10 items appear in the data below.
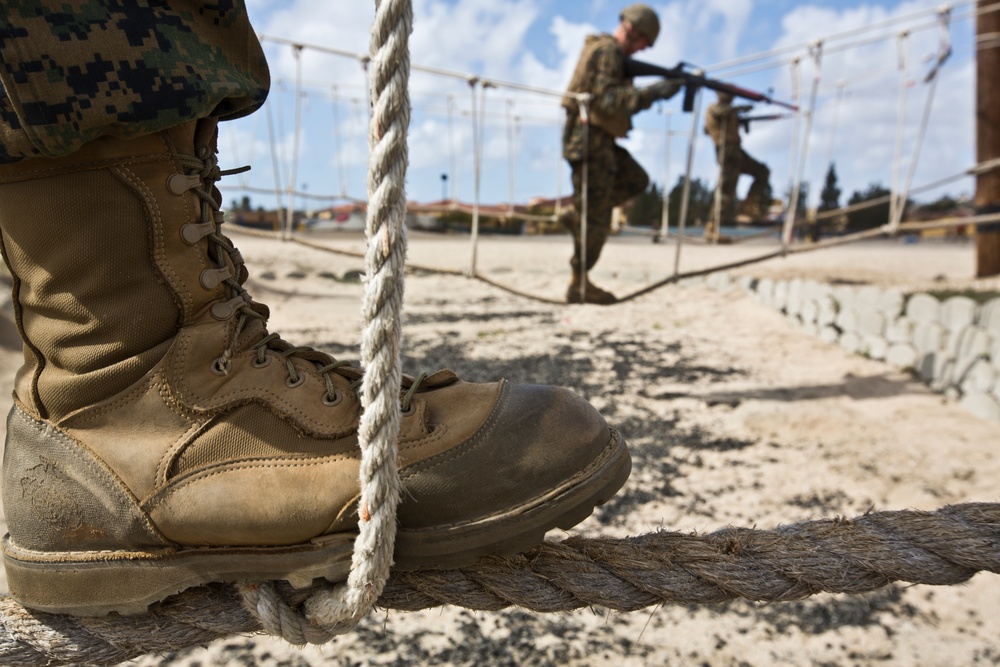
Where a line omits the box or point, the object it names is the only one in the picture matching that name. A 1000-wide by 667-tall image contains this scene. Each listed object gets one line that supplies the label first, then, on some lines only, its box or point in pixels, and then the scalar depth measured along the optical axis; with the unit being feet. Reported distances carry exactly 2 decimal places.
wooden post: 16.10
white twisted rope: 2.10
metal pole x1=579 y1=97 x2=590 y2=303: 14.37
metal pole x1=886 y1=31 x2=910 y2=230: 13.55
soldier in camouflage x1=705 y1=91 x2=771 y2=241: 20.97
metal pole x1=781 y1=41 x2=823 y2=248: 13.94
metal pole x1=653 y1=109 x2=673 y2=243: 22.31
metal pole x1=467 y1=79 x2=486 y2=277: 14.57
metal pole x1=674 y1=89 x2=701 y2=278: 14.29
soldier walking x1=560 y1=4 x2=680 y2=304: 14.10
